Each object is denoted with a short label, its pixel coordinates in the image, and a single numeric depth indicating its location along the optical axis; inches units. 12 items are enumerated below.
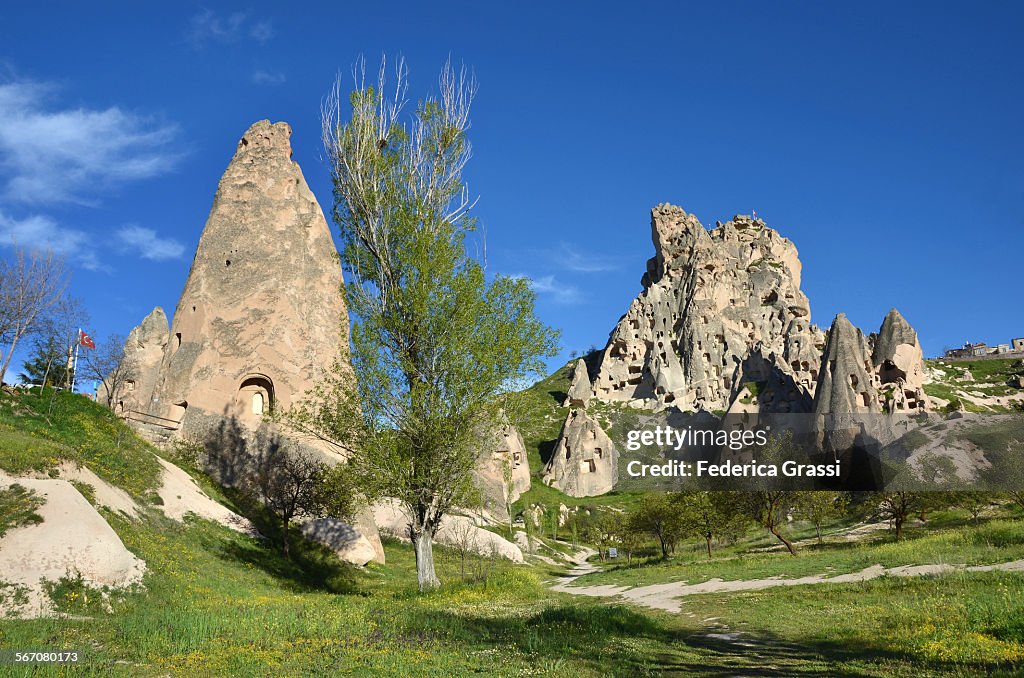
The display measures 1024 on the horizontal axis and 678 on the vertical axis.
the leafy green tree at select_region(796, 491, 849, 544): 1403.8
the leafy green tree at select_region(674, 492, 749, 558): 1433.3
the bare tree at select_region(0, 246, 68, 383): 1327.5
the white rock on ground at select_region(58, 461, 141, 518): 641.0
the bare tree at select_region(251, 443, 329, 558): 970.1
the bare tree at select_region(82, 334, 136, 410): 1526.8
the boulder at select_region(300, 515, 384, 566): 1029.8
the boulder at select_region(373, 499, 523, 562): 1309.1
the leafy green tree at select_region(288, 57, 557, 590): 759.1
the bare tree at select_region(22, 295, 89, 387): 1644.9
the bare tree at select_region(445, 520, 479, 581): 1427.2
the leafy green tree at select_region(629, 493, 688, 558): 1636.3
